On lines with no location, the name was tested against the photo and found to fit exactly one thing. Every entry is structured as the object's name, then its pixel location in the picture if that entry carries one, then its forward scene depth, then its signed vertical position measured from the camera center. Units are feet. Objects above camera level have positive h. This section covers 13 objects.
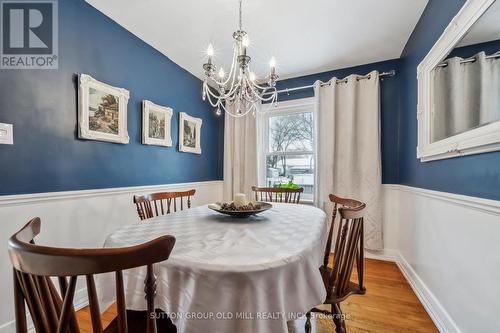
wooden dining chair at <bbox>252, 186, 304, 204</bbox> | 7.48 -0.85
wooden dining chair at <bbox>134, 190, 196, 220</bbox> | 5.14 -0.84
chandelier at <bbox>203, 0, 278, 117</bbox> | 4.76 +2.20
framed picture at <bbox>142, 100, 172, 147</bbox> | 7.53 +1.52
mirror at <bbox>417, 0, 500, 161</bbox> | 3.21 +1.48
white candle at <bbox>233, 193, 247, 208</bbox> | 4.92 -0.77
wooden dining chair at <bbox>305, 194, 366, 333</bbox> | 3.43 -1.59
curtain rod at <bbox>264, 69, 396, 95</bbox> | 8.43 +3.55
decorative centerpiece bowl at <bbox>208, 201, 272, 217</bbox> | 4.56 -0.93
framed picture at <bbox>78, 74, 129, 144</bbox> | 5.62 +1.52
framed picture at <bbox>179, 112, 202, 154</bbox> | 9.29 +1.45
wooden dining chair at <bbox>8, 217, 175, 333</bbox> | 1.53 -0.75
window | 10.34 +1.03
